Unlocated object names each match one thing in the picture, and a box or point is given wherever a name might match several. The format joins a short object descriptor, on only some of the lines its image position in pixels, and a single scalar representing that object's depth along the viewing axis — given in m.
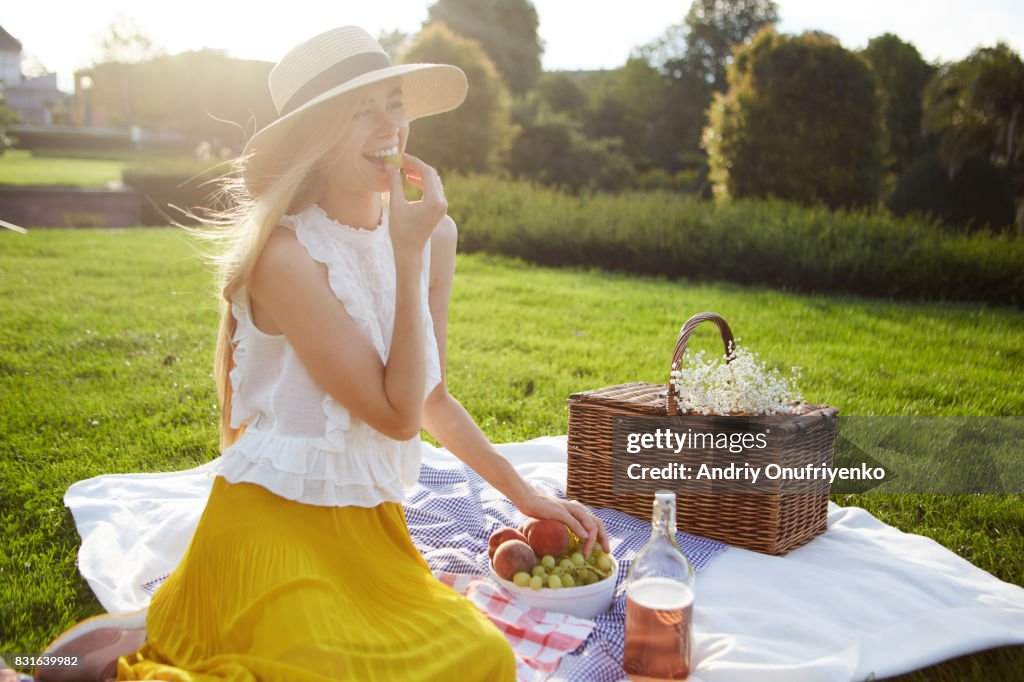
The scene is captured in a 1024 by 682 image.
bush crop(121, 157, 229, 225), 18.97
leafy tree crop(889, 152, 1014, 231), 17.14
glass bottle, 2.29
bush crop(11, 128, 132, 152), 43.26
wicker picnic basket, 3.22
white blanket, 2.55
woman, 1.97
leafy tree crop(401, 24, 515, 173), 15.59
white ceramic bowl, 2.64
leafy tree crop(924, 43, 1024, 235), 16.20
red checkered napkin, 2.46
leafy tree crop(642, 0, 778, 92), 32.69
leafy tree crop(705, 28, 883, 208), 12.59
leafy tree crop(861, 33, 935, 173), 24.73
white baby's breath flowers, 3.29
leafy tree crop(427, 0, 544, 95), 31.42
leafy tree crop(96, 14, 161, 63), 45.22
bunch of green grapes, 2.64
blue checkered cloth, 2.51
